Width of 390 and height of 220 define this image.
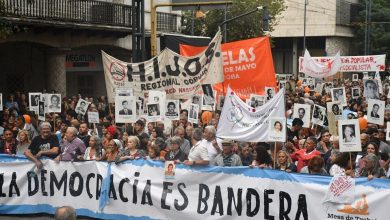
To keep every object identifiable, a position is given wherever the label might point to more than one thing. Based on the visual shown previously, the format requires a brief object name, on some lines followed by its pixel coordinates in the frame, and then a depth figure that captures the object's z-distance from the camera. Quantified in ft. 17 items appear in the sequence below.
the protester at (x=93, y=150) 34.76
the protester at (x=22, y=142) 37.29
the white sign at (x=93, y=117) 46.85
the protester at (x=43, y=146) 34.14
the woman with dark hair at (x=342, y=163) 28.99
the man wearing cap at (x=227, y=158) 31.50
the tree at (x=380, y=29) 187.62
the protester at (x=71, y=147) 34.88
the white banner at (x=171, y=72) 45.14
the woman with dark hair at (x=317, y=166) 28.84
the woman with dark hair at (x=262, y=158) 30.73
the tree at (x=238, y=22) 144.15
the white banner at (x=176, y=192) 27.68
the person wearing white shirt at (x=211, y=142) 33.35
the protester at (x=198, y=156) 30.78
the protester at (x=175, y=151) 32.68
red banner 47.16
